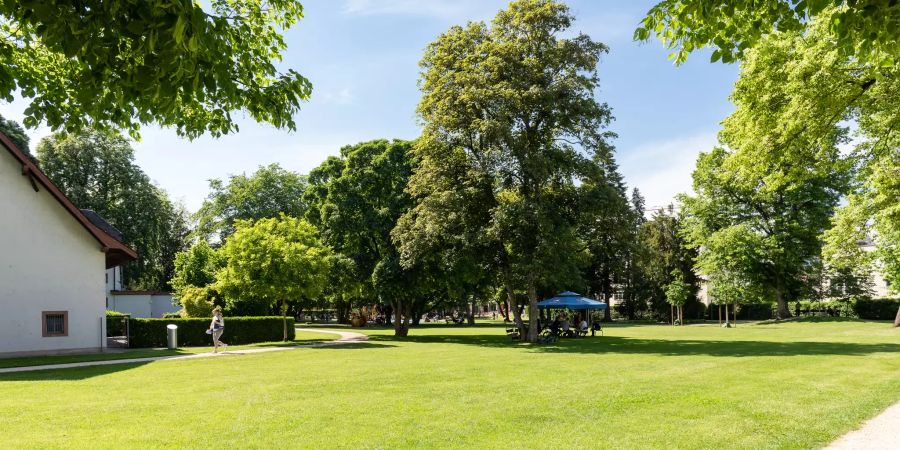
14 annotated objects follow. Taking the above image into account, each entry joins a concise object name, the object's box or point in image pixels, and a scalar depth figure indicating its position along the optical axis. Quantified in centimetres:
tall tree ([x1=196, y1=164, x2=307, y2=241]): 6862
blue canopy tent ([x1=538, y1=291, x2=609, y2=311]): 3806
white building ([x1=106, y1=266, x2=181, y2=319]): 4525
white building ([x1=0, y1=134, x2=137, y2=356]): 2475
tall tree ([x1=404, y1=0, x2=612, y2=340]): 3039
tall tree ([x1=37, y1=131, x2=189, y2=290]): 5541
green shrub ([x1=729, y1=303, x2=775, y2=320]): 6638
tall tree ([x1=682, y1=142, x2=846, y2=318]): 5350
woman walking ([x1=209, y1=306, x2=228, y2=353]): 2547
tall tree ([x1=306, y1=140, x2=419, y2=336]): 3966
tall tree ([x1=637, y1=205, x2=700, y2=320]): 6819
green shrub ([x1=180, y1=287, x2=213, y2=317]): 3769
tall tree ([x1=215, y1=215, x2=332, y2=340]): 3167
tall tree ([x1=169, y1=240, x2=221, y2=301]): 5156
